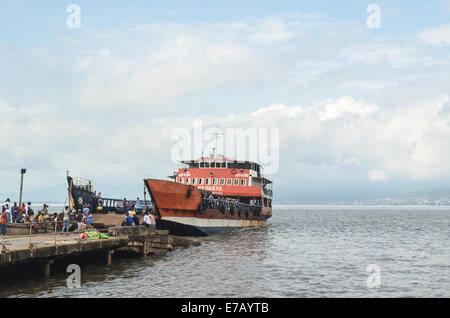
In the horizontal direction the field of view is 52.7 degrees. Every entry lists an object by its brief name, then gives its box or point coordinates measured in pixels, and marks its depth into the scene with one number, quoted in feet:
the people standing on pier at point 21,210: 101.83
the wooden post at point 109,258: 72.78
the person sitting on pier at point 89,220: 89.40
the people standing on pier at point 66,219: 80.84
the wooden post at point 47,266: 59.67
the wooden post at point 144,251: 82.38
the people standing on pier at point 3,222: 78.92
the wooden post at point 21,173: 109.81
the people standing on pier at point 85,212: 96.79
